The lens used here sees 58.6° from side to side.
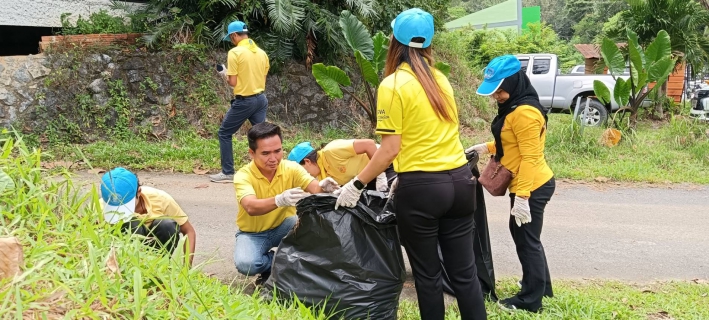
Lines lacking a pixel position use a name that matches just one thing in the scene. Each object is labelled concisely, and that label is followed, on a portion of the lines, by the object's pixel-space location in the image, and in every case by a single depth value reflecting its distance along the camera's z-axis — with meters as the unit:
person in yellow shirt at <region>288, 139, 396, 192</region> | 4.66
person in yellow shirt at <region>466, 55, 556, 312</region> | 3.78
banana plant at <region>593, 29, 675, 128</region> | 9.73
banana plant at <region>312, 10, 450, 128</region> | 8.70
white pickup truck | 14.35
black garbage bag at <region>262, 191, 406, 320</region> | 3.39
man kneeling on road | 3.94
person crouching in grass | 3.46
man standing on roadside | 7.30
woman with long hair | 3.16
